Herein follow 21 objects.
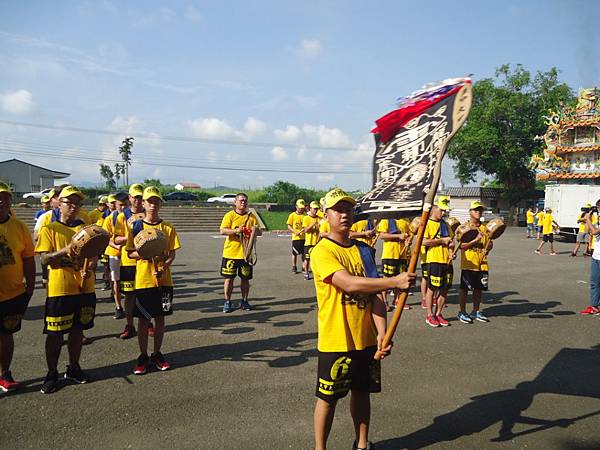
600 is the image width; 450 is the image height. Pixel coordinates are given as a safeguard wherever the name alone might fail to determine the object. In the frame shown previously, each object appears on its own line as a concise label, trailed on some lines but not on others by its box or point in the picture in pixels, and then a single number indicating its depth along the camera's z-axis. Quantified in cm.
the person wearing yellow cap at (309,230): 1176
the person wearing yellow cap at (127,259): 594
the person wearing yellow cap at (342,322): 328
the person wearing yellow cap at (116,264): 786
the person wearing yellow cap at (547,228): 1927
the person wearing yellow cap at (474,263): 768
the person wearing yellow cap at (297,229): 1303
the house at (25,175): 6244
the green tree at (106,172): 8250
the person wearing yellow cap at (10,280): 480
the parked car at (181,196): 5044
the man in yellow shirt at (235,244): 824
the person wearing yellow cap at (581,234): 1799
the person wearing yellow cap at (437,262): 768
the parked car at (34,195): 4458
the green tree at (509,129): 4447
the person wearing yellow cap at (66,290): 485
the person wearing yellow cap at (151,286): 536
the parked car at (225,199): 5147
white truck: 2658
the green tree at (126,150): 7806
